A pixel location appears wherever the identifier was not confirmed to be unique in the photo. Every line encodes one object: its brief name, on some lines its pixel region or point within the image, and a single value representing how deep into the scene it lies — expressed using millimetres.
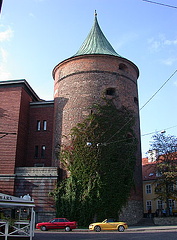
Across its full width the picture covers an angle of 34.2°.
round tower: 26562
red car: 20312
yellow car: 19688
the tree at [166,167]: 26047
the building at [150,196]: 36497
